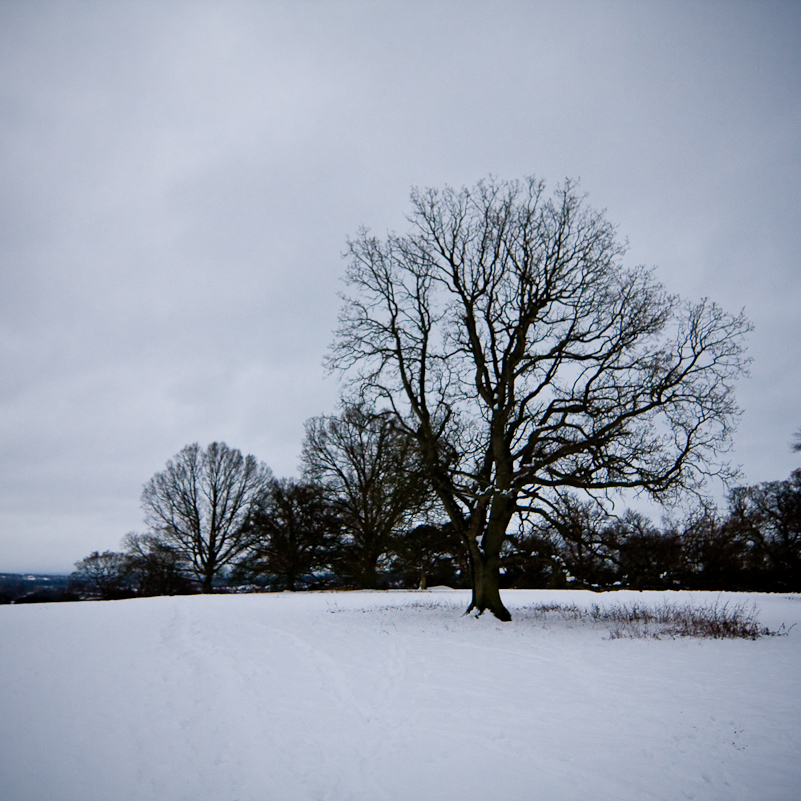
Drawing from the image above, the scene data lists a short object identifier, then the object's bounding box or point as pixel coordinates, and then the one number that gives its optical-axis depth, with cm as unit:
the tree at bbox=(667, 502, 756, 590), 3144
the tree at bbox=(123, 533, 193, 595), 3806
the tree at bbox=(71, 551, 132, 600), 4222
